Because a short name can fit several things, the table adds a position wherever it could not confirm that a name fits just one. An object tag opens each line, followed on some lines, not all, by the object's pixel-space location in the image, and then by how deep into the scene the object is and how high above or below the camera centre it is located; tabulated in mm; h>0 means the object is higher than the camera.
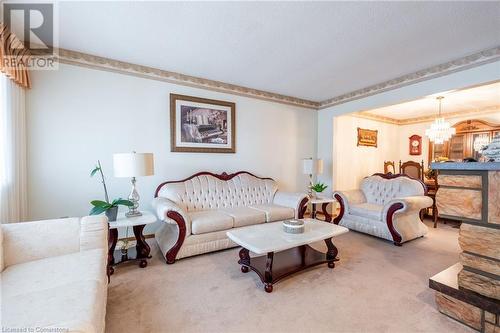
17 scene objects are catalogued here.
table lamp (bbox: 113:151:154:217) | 2365 -29
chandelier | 4164 +634
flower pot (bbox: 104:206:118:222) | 2318 -541
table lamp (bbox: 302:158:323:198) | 4059 -49
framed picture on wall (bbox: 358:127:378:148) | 5219 +644
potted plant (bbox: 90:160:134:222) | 2270 -482
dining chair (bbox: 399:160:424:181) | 4758 -116
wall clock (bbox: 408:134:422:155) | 5707 +516
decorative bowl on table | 2279 -662
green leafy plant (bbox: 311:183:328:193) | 4090 -457
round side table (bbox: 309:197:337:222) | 3764 -671
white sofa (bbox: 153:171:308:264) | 2551 -668
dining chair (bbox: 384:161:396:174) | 5342 -79
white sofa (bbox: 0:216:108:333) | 966 -682
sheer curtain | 2119 +93
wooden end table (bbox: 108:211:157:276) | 2271 -854
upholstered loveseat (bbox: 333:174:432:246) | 3127 -701
